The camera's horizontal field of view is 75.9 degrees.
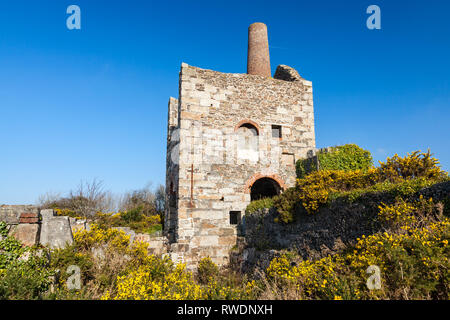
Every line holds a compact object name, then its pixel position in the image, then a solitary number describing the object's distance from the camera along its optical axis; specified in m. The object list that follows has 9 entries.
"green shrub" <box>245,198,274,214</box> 11.15
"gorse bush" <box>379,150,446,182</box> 7.81
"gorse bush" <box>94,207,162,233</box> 15.24
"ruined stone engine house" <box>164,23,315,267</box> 11.87
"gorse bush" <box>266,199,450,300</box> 4.31
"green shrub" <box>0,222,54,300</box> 4.84
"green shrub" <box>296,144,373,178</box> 12.25
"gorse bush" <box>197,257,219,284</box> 10.96
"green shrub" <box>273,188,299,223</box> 9.68
